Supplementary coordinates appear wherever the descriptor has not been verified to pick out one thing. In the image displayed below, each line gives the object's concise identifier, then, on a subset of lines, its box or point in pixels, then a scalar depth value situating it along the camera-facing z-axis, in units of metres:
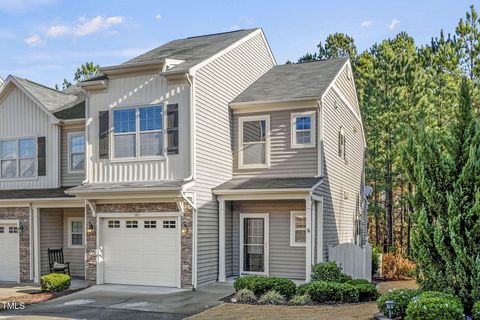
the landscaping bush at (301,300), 12.06
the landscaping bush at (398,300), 9.51
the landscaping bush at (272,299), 12.17
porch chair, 17.11
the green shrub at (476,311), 8.69
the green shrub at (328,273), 13.52
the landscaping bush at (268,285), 12.60
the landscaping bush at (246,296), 12.47
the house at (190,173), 15.14
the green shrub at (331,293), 12.25
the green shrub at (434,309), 8.41
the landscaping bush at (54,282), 15.05
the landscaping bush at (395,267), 20.72
